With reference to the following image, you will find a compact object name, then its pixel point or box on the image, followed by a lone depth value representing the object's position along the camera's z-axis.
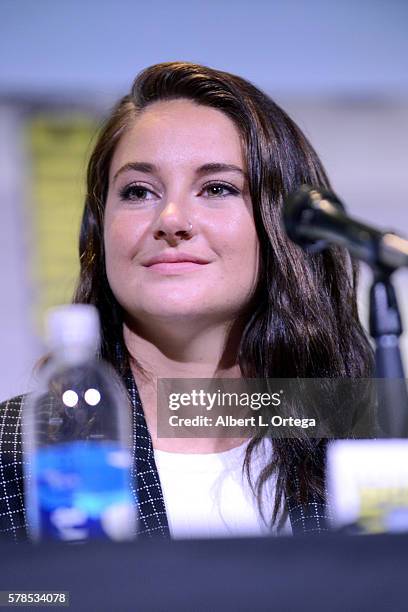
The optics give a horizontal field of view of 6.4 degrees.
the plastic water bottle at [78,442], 2.42
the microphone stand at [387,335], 2.32
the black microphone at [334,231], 2.30
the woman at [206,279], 2.59
